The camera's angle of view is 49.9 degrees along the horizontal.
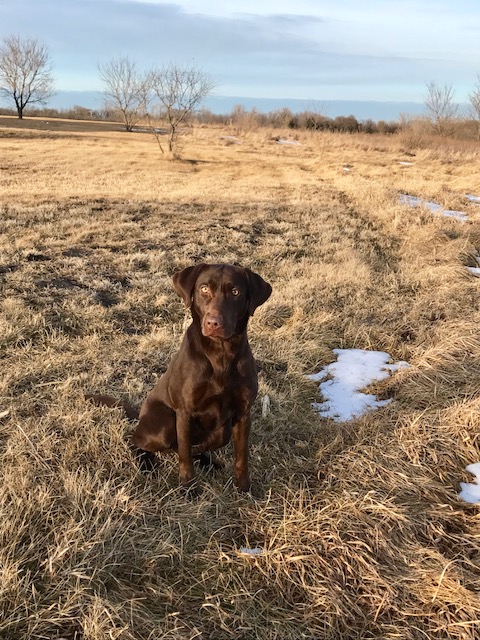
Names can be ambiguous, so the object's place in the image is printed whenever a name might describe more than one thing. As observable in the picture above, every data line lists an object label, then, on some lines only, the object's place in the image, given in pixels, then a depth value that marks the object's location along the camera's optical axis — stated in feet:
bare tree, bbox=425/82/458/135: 123.04
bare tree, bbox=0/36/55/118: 147.13
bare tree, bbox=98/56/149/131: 129.60
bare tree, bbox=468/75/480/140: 119.44
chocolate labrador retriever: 8.05
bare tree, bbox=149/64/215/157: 85.05
